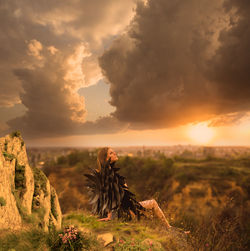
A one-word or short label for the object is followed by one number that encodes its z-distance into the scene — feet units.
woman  17.28
